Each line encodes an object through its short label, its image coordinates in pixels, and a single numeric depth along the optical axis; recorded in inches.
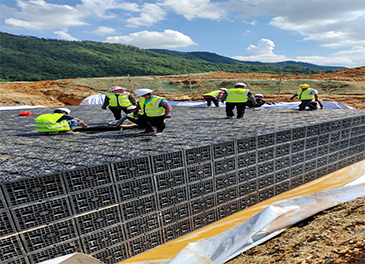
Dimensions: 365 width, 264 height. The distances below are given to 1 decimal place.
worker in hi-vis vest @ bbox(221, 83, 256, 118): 291.3
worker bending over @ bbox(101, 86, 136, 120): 293.0
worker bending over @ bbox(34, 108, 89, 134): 214.8
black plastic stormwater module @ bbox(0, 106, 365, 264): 112.7
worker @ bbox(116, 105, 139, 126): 232.2
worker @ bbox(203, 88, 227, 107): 486.6
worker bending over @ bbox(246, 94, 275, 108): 423.0
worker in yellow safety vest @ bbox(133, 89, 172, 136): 202.5
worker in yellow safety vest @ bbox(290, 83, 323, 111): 345.3
